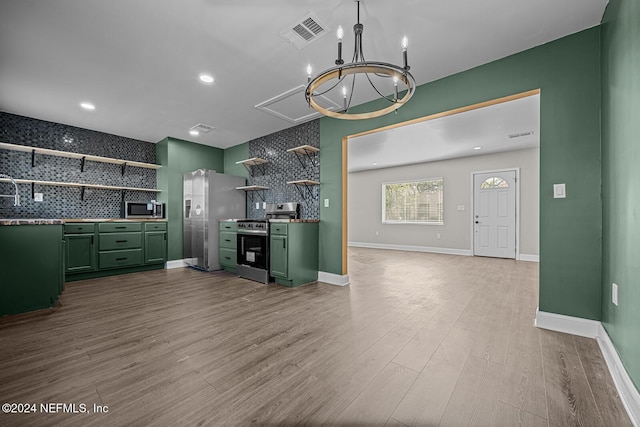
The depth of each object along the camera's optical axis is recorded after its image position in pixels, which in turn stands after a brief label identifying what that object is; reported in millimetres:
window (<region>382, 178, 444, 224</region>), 7109
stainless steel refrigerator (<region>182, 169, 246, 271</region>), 4693
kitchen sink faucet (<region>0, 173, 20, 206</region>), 3783
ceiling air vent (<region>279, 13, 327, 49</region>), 2064
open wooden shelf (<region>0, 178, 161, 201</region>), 3867
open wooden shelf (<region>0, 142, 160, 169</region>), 3771
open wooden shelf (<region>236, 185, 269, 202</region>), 4861
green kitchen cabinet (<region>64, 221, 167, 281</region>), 3902
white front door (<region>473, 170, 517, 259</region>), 5953
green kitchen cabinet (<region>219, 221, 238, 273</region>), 4328
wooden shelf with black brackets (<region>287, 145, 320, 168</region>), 3998
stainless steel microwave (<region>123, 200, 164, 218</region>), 4802
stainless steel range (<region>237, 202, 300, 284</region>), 3852
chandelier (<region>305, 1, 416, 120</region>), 1610
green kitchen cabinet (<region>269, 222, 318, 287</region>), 3600
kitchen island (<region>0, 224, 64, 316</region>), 2434
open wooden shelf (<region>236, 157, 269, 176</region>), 4793
